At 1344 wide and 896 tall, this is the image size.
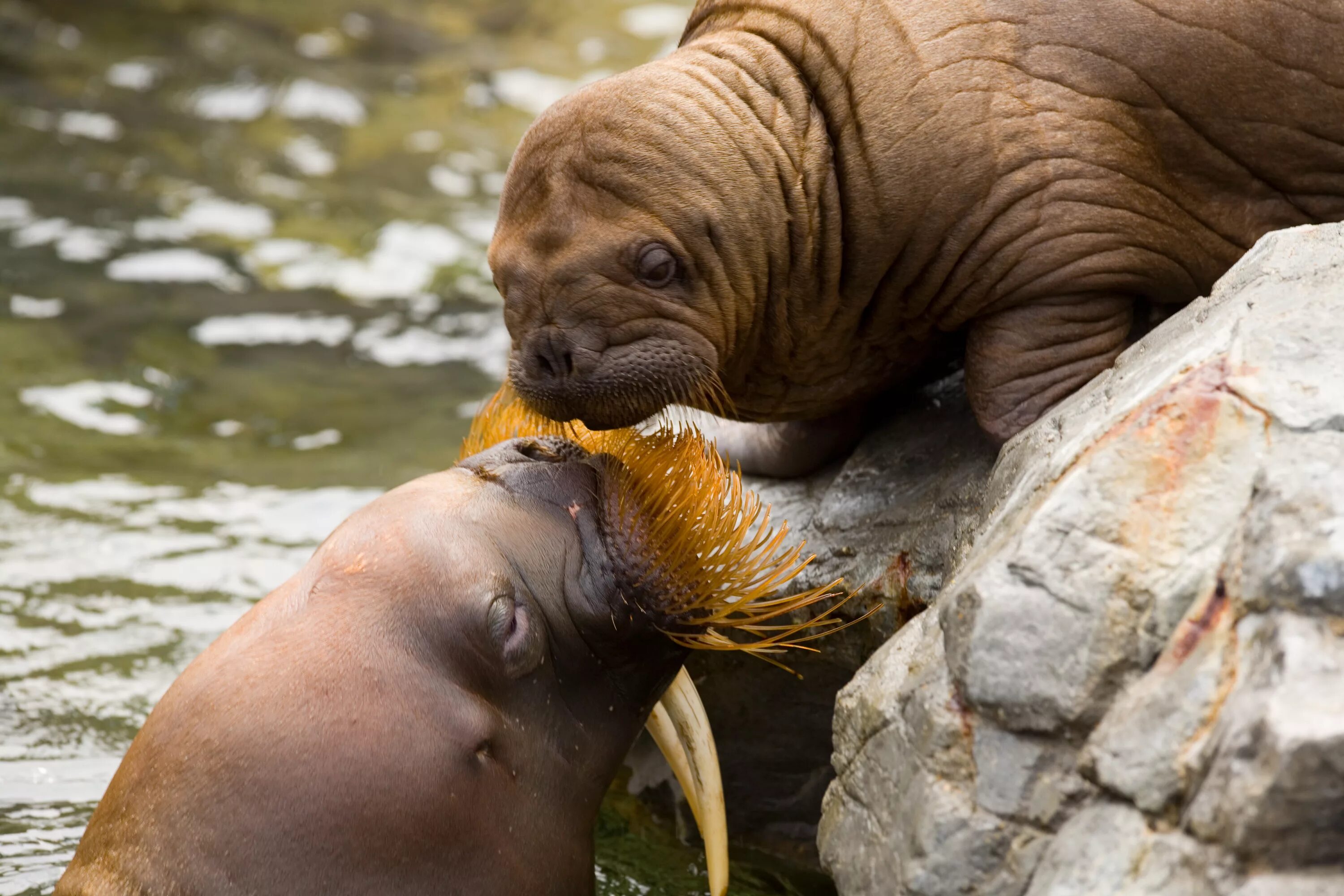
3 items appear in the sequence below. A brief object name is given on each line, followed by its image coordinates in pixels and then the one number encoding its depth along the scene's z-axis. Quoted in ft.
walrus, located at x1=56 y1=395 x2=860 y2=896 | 21.31
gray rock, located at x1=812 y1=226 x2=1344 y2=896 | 14.67
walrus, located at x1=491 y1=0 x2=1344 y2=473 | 25.73
